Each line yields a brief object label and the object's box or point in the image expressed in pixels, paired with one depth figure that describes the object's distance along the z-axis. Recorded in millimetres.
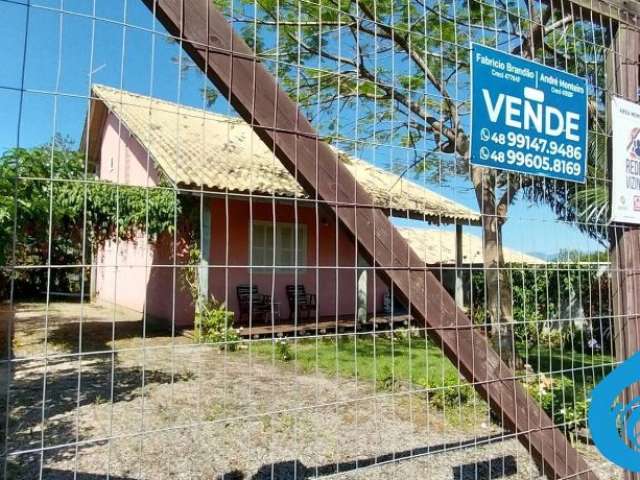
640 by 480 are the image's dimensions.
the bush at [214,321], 9195
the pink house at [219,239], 10422
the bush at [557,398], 4160
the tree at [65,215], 4738
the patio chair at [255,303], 11594
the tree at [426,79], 2893
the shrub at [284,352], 7918
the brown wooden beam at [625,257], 3127
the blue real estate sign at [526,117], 2523
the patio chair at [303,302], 12625
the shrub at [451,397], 5433
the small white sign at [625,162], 3152
